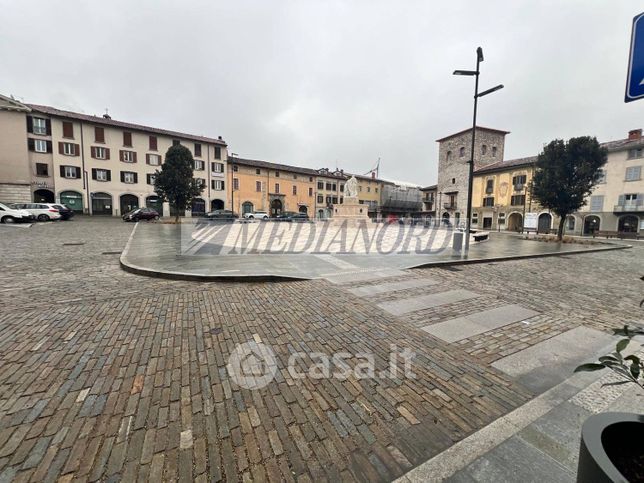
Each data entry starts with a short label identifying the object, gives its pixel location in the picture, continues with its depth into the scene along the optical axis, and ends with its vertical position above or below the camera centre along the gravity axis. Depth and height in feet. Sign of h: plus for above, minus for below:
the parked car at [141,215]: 101.35 -0.42
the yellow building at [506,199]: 132.05 +9.99
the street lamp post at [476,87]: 35.06 +16.35
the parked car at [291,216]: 138.06 -0.13
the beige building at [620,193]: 105.29 +10.31
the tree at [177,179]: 99.61 +12.47
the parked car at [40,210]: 82.53 +0.72
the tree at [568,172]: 69.46 +11.83
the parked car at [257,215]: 142.82 +0.10
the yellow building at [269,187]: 158.30 +16.82
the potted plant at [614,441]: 4.19 -3.50
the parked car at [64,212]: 91.14 +0.23
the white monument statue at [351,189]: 96.78 +9.40
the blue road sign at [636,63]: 6.04 +3.33
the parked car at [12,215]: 73.61 -0.75
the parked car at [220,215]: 123.95 -0.10
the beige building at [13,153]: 108.27 +22.46
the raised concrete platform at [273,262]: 24.64 -5.00
